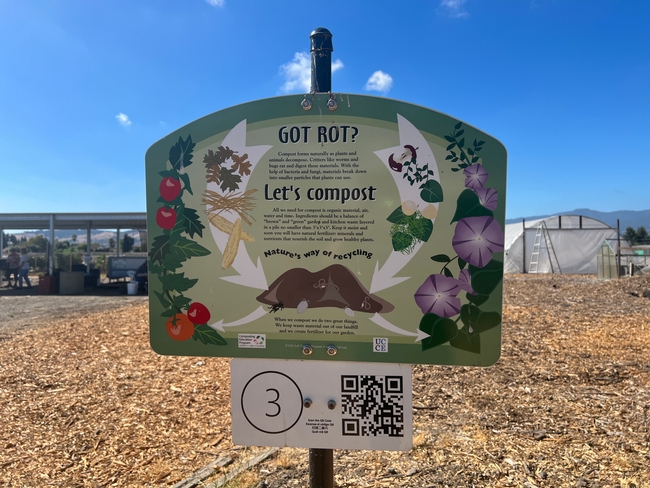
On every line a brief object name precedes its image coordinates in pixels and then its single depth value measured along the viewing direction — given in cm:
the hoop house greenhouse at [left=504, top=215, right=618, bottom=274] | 2272
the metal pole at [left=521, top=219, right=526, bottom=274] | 2344
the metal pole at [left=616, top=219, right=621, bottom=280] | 1614
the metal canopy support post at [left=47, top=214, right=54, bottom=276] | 1778
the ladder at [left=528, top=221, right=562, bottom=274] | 2308
